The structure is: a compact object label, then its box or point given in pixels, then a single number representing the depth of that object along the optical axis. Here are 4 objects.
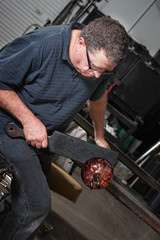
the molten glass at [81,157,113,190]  1.19
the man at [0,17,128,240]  1.24
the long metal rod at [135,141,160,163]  3.71
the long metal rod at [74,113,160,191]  2.00
